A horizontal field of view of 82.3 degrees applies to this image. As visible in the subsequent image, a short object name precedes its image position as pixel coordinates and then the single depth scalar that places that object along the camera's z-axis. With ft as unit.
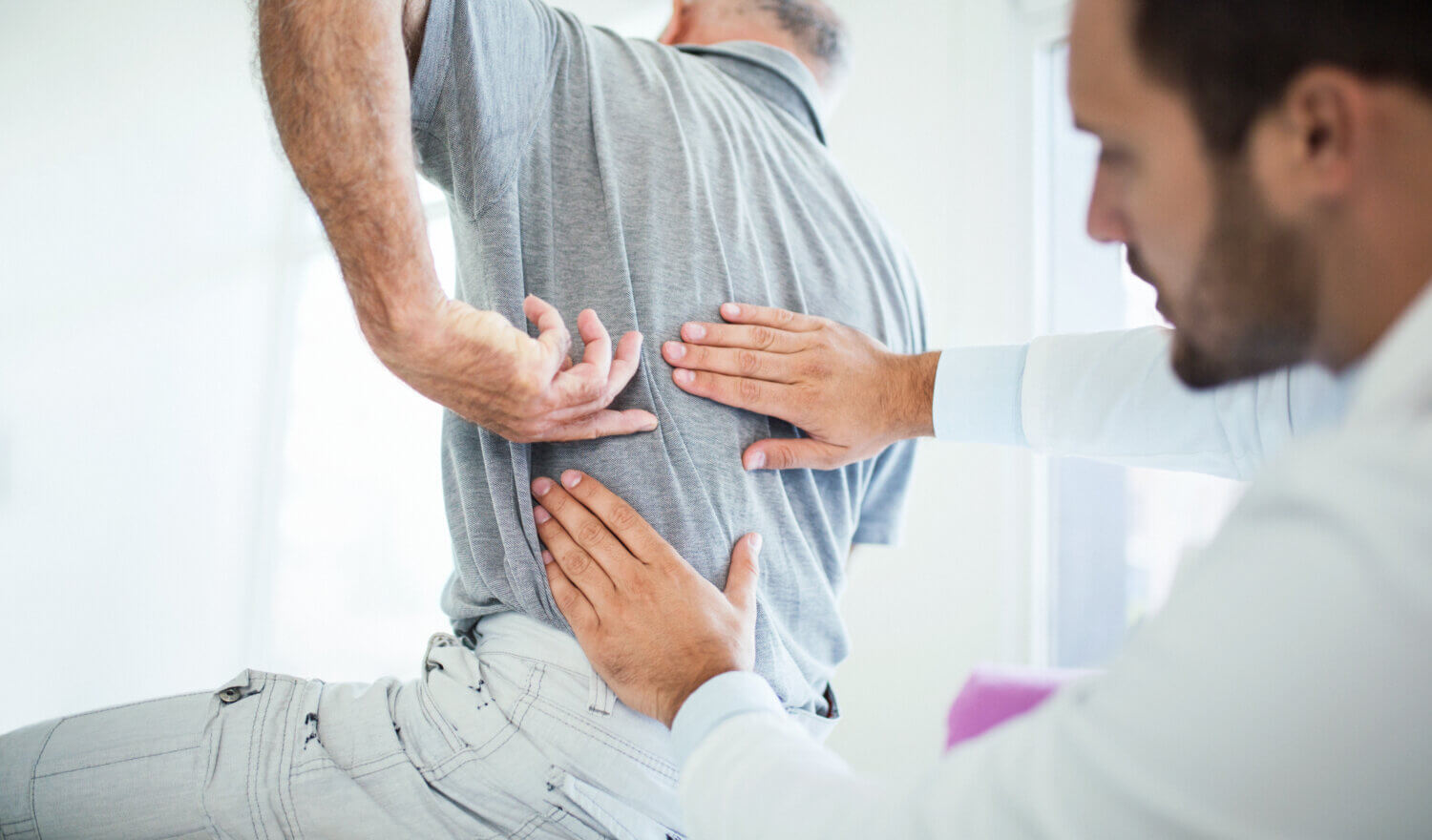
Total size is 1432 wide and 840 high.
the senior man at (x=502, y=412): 2.38
